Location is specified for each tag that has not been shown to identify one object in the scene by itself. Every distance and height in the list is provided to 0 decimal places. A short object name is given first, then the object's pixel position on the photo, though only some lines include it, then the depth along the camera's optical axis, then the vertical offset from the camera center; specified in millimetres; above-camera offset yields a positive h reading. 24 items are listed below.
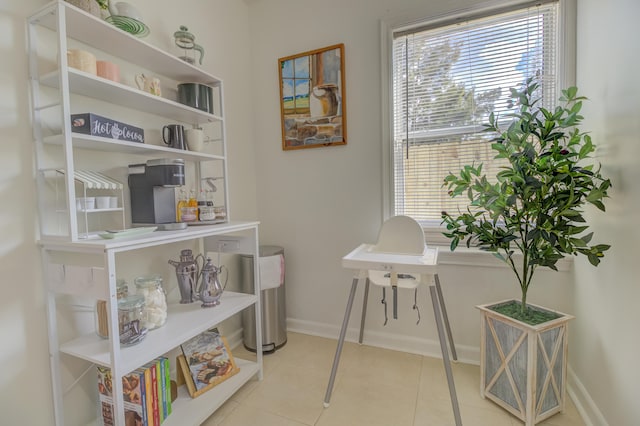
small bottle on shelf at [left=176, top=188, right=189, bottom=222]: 1484 -35
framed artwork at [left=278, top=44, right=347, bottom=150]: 2047 +721
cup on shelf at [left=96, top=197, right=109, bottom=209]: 1122 -2
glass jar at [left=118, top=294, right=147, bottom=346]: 1113 -472
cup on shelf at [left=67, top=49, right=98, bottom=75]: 1060 +529
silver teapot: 1529 -468
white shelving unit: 972 -39
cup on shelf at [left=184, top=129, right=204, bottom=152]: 1577 +337
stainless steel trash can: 1943 -799
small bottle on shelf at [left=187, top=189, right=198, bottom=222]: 1516 -22
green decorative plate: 1221 +768
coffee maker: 1304 +46
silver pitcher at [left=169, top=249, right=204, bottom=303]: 1563 -407
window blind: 1660 +655
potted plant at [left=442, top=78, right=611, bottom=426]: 1199 -205
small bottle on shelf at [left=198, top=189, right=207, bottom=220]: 1541 -29
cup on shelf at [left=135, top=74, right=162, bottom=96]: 1327 +545
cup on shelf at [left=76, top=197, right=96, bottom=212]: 1057 -6
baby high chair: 1293 -328
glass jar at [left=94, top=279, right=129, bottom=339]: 1179 -481
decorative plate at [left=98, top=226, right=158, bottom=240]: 1043 -119
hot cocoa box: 1072 +291
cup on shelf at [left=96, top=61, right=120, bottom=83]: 1166 +536
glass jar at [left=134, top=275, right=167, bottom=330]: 1263 -446
